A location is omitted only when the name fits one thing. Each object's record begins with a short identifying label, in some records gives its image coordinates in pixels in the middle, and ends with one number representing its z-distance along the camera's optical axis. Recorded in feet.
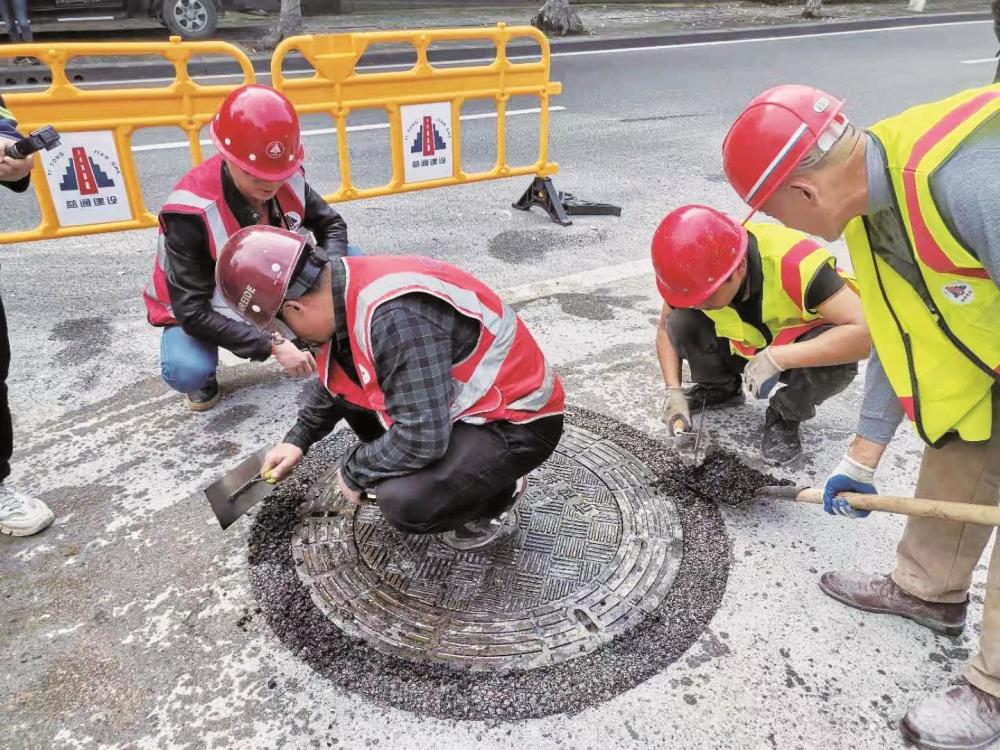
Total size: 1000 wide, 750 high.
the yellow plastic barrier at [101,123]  12.92
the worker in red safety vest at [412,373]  6.30
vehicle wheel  39.73
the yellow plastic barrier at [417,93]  15.33
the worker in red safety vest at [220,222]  9.16
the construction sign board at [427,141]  16.56
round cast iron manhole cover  7.17
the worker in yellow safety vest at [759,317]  8.23
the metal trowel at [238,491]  7.99
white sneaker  8.45
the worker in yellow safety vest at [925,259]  5.10
